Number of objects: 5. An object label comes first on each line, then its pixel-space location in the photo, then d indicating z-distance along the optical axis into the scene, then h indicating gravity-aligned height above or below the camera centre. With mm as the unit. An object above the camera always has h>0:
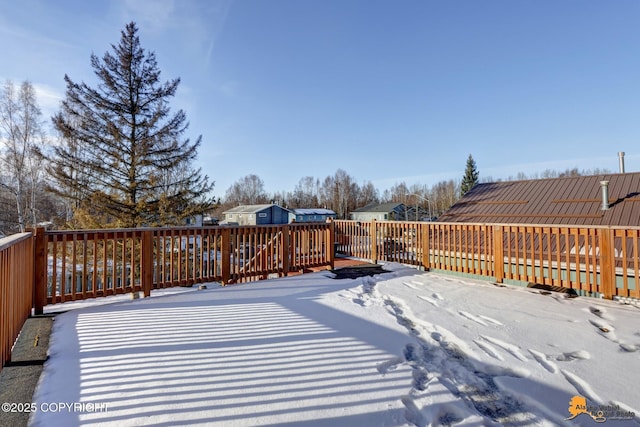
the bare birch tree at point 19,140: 11859 +3868
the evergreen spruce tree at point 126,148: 8742 +2626
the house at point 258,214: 35438 +1360
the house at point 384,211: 39438 +1519
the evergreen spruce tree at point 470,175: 35625 +5745
